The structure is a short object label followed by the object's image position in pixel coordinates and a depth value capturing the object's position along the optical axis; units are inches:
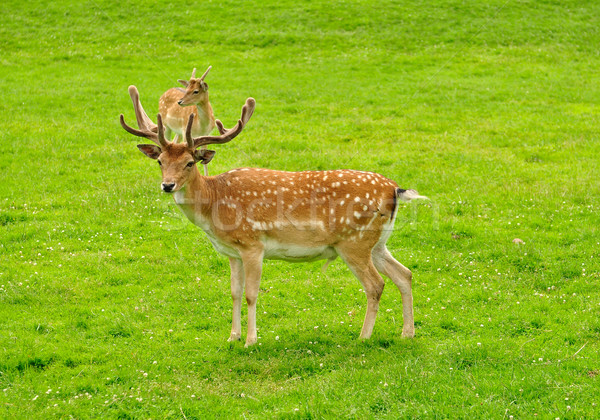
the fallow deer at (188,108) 1165.5
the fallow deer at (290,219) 627.2
